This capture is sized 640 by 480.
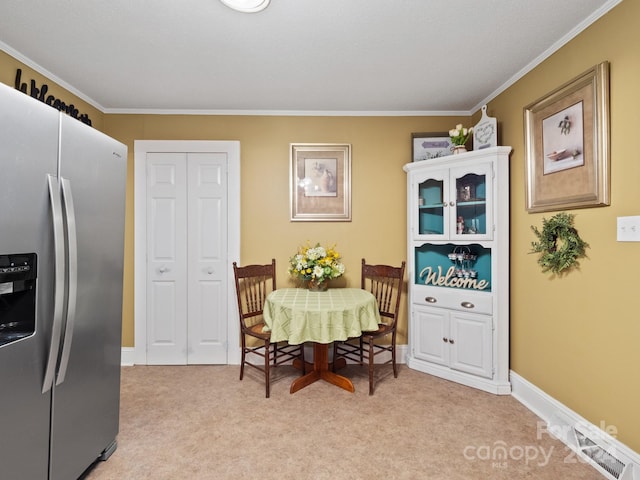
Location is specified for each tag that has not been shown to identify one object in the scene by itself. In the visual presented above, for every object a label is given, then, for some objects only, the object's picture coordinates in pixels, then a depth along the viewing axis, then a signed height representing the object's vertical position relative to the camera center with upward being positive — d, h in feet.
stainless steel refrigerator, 3.99 -0.68
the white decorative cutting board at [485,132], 8.74 +3.17
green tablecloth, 8.07 -2.03
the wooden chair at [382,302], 9.62 -2.01
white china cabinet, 8.56 -0.79
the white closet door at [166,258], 10.41 -0.54
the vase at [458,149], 9.31 +2.79
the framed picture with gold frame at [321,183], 10.66 +2.02
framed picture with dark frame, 10.37 +3.24
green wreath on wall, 6.53 -0.05
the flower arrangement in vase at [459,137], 9.38 +3.18
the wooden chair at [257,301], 9.87 -1.97
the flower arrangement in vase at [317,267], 9.57 -0.77
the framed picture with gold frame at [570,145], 5.90 +2.07
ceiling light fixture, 5.49 +4.24
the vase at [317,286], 9.96 -1.43
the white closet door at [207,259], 10.46 -0.58
